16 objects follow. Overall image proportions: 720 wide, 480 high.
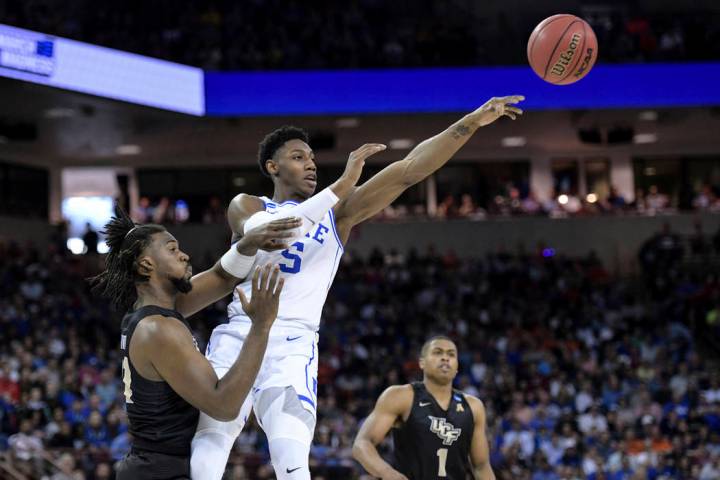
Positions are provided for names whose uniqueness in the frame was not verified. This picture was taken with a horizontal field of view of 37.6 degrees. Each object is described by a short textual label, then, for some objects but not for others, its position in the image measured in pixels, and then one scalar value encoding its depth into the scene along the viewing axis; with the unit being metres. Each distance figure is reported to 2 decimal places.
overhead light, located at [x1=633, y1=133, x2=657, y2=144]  24.78
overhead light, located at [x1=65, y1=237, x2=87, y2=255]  23.61
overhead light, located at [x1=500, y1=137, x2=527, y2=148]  24.85
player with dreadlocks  4.61
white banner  17.48
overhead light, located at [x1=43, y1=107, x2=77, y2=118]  20.69
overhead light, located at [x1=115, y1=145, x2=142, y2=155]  24.39
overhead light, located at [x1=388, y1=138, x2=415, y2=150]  24.56
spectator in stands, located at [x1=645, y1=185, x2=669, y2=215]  23.97
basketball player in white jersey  5.13
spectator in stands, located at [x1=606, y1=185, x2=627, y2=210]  24.09
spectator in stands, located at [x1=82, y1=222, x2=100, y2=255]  22.55
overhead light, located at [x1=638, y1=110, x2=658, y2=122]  21.75
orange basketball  6.74
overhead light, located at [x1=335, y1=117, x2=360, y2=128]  22.12
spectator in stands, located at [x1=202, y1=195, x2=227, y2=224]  23.89
